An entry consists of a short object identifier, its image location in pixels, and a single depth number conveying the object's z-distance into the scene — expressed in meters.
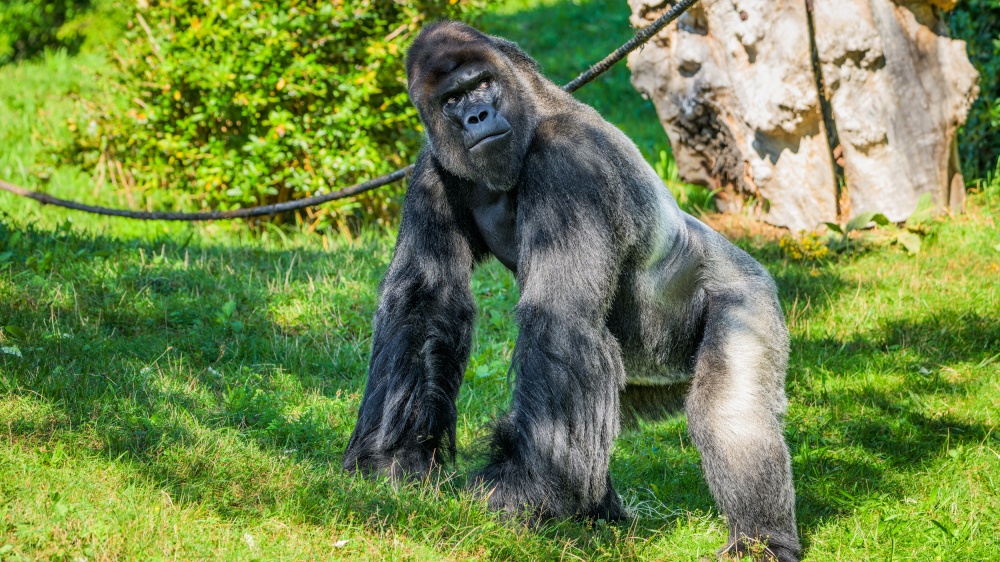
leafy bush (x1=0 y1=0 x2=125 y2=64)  23.83
